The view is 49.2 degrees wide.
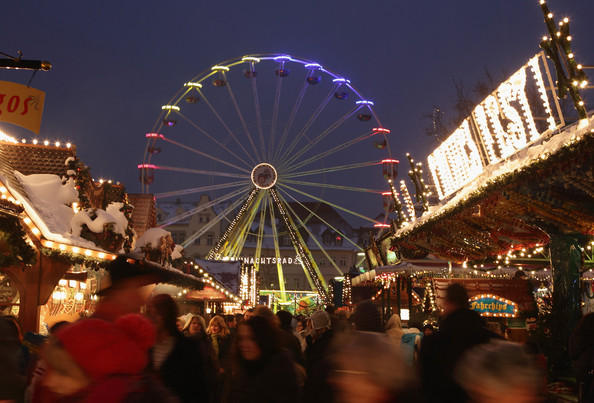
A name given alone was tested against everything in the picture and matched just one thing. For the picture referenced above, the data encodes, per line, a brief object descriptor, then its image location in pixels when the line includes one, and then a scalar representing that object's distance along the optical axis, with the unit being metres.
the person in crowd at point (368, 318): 4.00
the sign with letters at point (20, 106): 10.51
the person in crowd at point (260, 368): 4.04
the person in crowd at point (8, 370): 3.00
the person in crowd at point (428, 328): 13.62
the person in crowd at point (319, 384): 3.54
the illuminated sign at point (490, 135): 9.48
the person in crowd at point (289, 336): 7.61
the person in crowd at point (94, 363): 2.57
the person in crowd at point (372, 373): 3.03
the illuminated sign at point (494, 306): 12.38
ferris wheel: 29.08
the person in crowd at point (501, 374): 2.77
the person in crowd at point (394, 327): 8.99
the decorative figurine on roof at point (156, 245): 14.17
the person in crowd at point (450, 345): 3.98
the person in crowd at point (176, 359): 4.38
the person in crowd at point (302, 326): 13.43
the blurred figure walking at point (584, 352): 6.04
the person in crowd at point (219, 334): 9.02
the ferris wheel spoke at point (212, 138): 29.91
